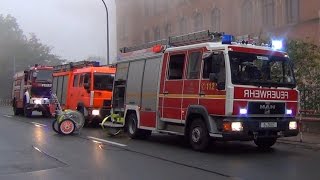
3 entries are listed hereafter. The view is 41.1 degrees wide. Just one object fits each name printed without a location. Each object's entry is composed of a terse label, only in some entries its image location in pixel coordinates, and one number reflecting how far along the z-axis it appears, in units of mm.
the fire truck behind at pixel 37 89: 20750
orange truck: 14721
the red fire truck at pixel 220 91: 8326
